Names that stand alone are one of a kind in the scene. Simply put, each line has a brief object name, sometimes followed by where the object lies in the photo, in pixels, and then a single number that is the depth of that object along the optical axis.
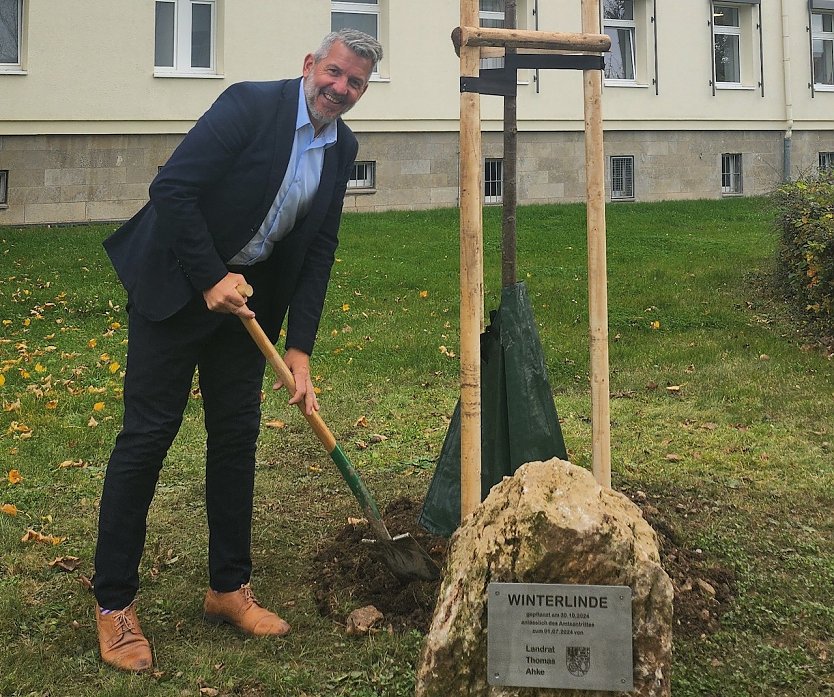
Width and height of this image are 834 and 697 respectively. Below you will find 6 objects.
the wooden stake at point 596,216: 3.32
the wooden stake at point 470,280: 3.09
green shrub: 7.74
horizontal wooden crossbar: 3.18
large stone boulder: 2.40
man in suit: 2.92
